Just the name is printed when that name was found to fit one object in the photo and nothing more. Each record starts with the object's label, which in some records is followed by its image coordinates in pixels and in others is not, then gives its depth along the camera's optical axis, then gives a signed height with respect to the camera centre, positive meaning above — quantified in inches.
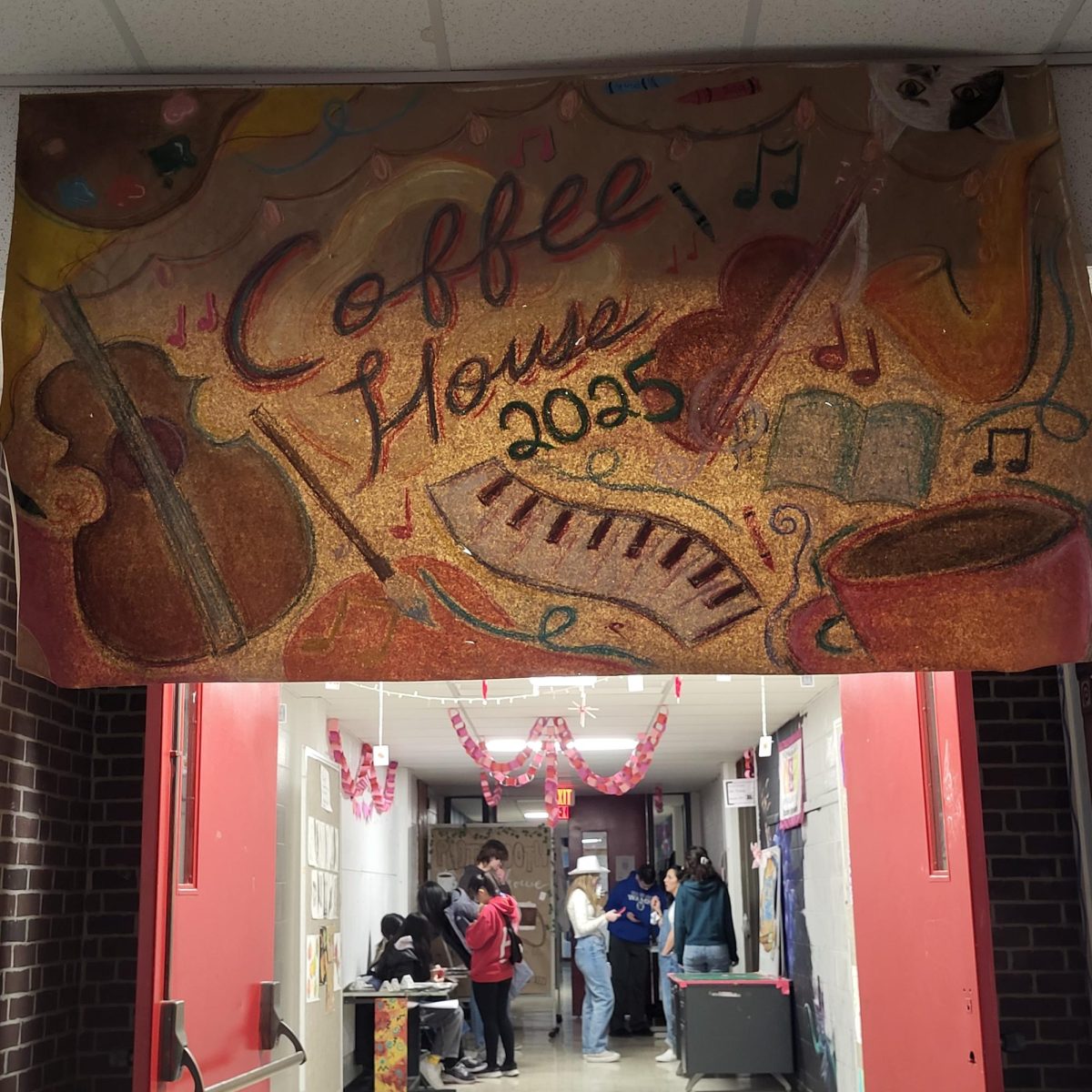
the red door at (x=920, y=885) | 113.3 -6.6
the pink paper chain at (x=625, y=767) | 405.4 +21.2
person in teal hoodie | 406.0 -29.6
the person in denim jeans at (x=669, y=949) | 423.2 -42.3
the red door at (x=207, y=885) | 111.9 -4.7
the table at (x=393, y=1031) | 329.4 -52.0
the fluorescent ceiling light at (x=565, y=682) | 332.8 +39.2
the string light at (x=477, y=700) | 347.6 +38.2
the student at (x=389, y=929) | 361.4 -27.1
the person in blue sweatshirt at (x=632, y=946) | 482.0 -45.1
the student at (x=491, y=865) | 405.5 -10.9
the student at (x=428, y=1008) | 355.6 -50.3
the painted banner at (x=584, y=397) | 99.3 +34.3
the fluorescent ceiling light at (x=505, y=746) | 468.4 +32.1
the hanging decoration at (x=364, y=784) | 382.2 +16.0
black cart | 358.0 -56.8
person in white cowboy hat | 419.5 -47.0
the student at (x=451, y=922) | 396.5 -28.5
